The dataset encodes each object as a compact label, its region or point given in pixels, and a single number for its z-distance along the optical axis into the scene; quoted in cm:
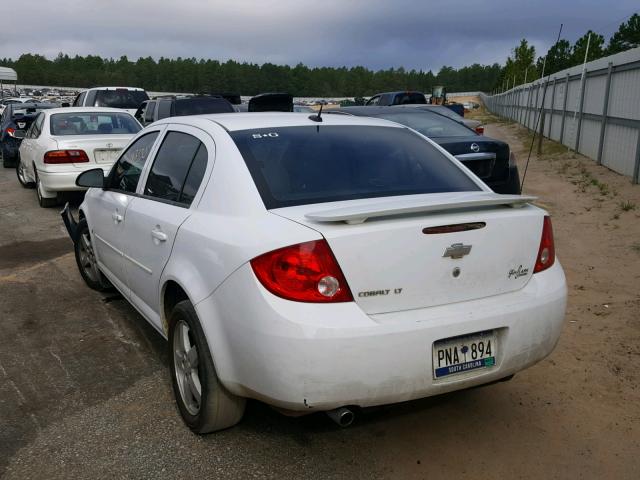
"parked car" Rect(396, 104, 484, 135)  934
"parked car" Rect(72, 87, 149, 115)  1695
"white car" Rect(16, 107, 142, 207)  955
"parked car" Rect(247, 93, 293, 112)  1328
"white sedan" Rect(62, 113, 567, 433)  259
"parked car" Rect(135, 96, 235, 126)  1317
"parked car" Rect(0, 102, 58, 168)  1650
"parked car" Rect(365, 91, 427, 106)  2109
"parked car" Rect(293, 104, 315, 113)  1977
